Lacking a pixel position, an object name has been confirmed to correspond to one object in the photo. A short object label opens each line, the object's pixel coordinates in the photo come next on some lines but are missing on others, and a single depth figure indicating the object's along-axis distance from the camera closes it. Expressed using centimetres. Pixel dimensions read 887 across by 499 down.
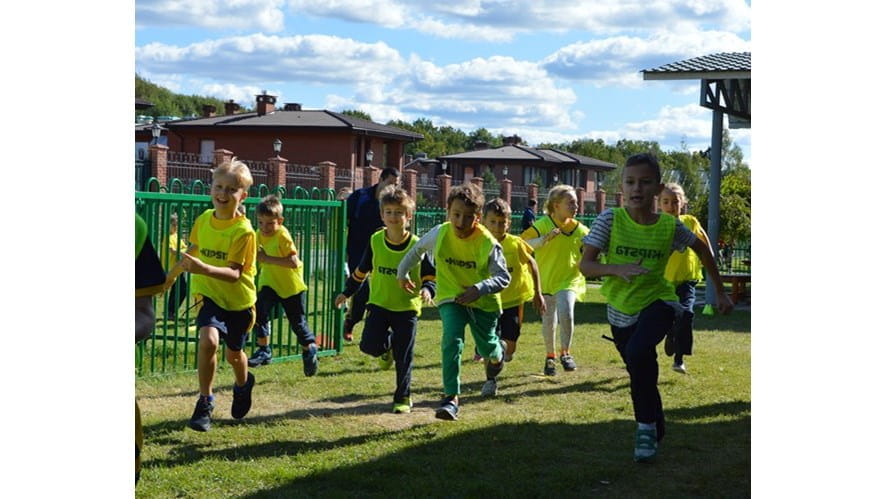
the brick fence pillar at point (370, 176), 4093
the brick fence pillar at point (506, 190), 4851
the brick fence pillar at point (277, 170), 3719
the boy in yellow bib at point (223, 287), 687
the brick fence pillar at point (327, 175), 4022
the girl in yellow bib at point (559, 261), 1030
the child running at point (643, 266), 634
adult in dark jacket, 1113
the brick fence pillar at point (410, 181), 4318
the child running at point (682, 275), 987
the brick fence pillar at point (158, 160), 3400
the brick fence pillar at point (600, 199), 4839
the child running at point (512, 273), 903
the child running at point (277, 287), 957
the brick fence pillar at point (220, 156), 3538
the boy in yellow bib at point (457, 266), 730
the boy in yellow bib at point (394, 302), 794
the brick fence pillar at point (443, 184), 4668
